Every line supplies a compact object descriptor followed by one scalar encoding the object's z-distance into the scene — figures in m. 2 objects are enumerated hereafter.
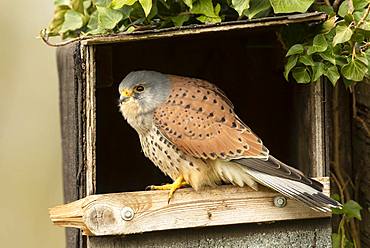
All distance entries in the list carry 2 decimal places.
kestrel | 5.38
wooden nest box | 5.43
